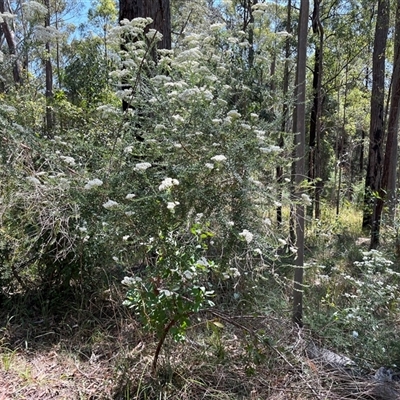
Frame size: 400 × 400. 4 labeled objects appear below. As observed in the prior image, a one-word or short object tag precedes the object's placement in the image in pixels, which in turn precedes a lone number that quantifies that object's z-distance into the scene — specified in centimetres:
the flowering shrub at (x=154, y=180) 200
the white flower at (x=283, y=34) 245
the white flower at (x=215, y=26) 239
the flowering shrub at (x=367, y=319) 239
